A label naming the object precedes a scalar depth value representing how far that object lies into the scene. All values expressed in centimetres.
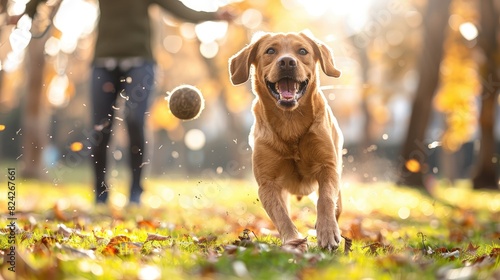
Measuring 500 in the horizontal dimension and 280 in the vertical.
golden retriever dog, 416
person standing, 620
